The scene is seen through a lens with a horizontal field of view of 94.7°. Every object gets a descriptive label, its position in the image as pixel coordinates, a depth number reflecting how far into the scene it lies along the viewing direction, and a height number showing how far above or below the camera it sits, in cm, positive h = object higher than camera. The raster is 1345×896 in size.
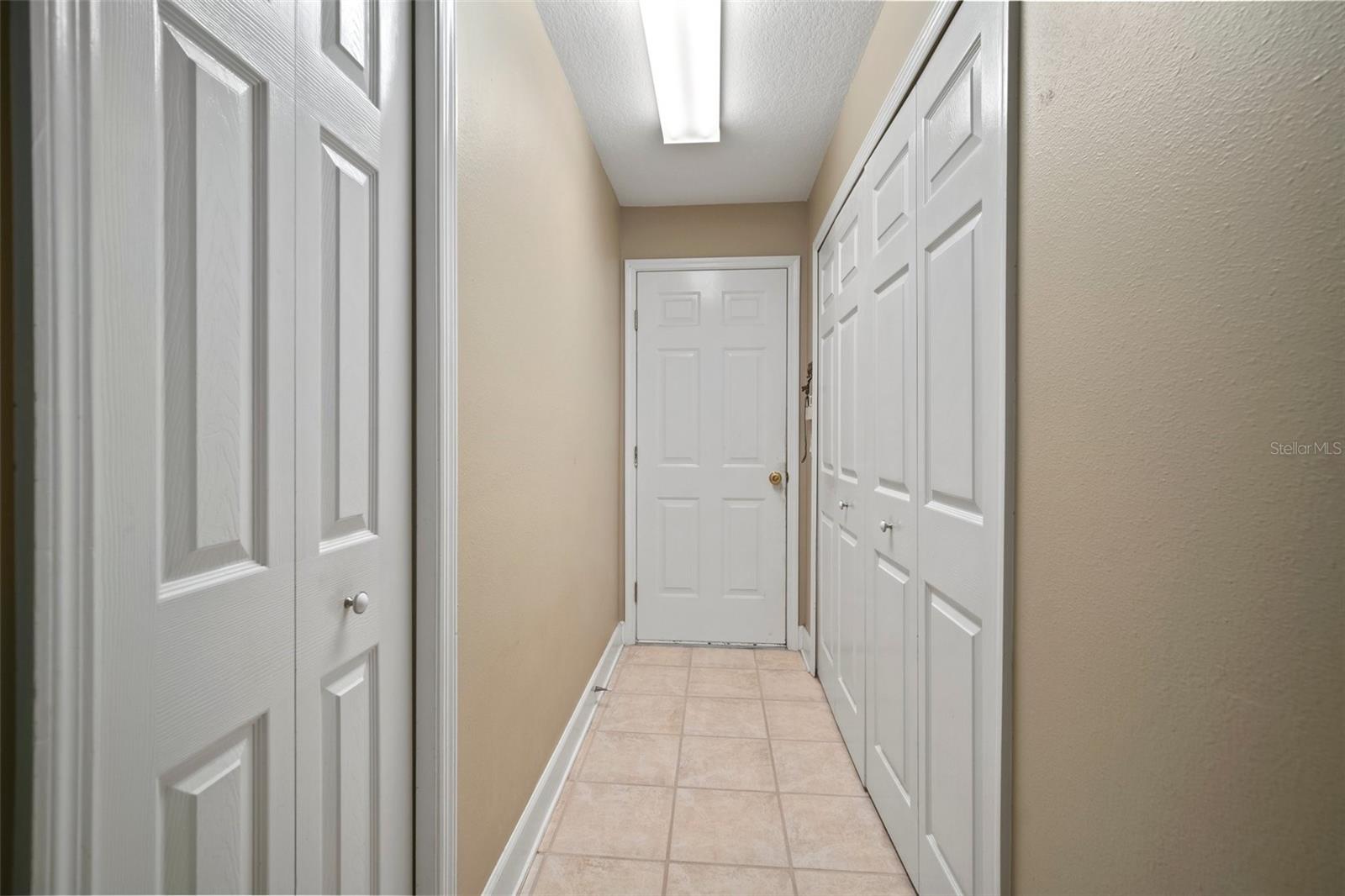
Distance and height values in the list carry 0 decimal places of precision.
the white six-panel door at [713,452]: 348 -10
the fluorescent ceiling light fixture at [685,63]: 186 +126
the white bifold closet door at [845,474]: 217 -16
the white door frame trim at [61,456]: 53 -2
